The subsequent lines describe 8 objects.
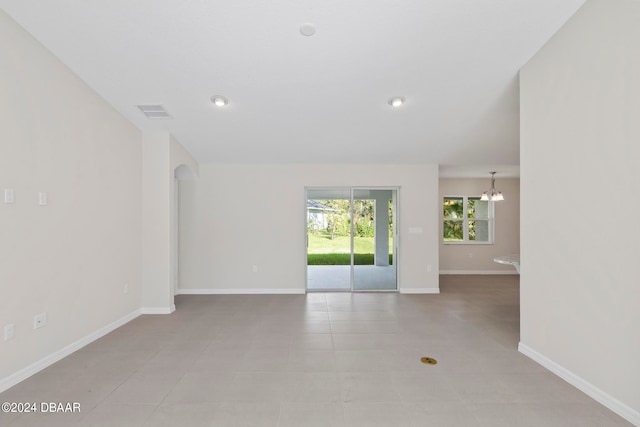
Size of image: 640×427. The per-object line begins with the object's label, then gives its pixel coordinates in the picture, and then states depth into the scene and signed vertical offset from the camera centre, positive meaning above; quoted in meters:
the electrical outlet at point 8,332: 2.34 -0.92
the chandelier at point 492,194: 6.52 +0.49
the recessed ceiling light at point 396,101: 3.52 +1.38
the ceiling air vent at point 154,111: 3.66 +1.32
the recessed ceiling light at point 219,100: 3.47 +1.38
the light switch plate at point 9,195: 2.35 +0.17
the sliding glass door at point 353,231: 5.60 -0.31
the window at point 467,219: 7.49 -0.10
